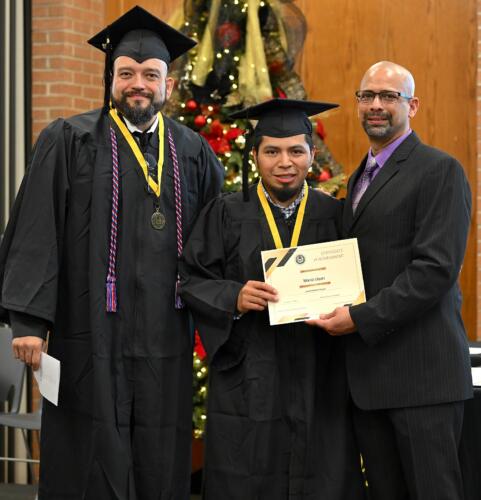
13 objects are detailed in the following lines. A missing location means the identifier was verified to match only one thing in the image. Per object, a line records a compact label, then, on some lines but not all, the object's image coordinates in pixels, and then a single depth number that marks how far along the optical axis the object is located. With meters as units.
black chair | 5.64
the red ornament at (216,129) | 5.83
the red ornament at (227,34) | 5.89
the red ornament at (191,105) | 5.91
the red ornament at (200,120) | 5.86
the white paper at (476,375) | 3.97
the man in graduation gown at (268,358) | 3.74
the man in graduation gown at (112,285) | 3.82
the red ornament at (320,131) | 6.02
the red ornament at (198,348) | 5.77
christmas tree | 5.84
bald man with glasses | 3.52
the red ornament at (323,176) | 5.88
